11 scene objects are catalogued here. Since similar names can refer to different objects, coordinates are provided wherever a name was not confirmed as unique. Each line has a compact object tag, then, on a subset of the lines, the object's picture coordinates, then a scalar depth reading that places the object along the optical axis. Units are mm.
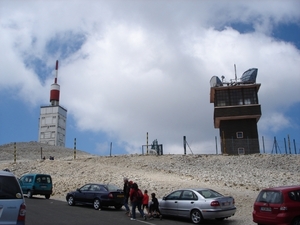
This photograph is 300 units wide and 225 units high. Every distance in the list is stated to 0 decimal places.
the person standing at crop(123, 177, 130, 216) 17248
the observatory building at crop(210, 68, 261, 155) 41000
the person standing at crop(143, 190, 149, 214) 16138
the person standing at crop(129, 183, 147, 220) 15031
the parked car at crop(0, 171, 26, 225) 7078
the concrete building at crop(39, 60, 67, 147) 97438
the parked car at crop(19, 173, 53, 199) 23391
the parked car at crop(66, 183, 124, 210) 17906
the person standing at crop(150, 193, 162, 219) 15545
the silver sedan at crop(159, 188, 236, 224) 13656
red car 10844
